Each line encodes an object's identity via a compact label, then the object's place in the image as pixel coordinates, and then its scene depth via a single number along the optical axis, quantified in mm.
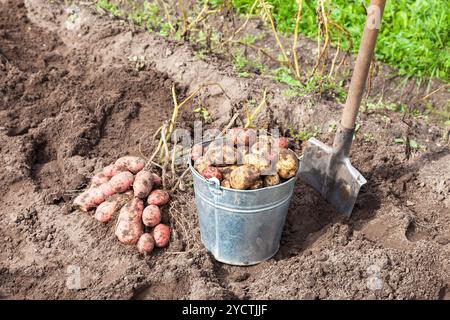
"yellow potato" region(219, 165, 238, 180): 2645
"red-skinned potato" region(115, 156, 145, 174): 3170
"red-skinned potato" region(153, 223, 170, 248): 2943
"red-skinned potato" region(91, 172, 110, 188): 3176
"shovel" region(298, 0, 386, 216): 2803
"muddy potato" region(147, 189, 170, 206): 3010
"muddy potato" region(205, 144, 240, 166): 2682
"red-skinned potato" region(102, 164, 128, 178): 3162
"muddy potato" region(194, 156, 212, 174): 2671
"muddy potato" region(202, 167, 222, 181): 2601
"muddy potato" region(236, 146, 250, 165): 2705
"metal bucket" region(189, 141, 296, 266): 2600
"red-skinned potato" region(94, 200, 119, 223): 3025
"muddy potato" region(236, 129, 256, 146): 2801
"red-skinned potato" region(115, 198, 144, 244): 2904
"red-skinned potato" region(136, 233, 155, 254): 2902
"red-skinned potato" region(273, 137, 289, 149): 2869
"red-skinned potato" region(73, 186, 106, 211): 3098
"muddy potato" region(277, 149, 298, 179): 2643
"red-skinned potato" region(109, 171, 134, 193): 3033
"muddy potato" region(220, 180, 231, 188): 2615
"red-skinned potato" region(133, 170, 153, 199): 2984
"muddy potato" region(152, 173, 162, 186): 3104
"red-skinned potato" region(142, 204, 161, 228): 2938
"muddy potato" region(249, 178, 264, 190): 2584
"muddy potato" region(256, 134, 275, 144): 2766
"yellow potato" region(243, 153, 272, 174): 2639
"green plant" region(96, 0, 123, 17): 5068
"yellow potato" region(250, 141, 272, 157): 2693
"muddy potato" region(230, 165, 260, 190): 2555
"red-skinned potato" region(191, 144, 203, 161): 2778
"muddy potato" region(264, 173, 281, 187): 2641
